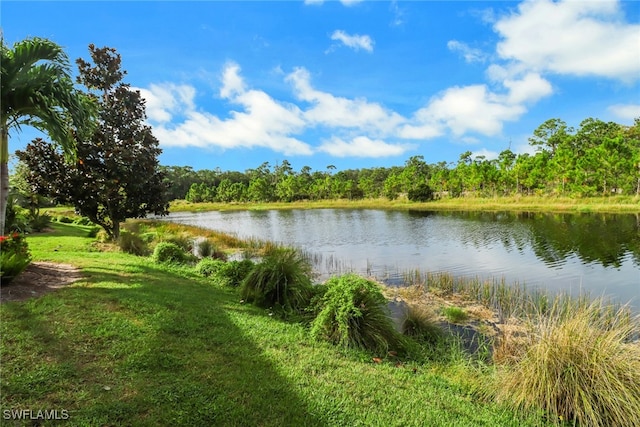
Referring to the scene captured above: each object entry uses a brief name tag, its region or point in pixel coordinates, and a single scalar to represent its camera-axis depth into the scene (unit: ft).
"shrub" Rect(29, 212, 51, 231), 51.50
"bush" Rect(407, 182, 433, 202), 182.50
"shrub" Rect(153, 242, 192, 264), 35.58
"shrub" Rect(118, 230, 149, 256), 40.98
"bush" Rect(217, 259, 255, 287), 28.86
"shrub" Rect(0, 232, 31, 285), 18.72
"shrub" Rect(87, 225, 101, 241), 53.46
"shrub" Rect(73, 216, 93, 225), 76.39
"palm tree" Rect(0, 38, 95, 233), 22.39
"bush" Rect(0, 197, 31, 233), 42.27
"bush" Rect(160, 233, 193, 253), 51.02
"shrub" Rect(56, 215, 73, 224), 74.13
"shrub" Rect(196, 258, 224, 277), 31.55
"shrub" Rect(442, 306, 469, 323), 25.20
